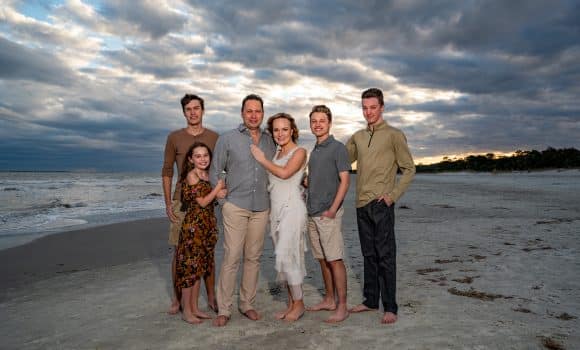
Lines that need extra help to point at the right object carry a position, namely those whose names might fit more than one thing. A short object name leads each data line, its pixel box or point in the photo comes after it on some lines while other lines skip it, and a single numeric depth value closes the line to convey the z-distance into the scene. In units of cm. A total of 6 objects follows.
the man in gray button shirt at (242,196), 416
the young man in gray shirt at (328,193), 417
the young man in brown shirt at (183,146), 450
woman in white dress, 414
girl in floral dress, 426
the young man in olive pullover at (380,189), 411
